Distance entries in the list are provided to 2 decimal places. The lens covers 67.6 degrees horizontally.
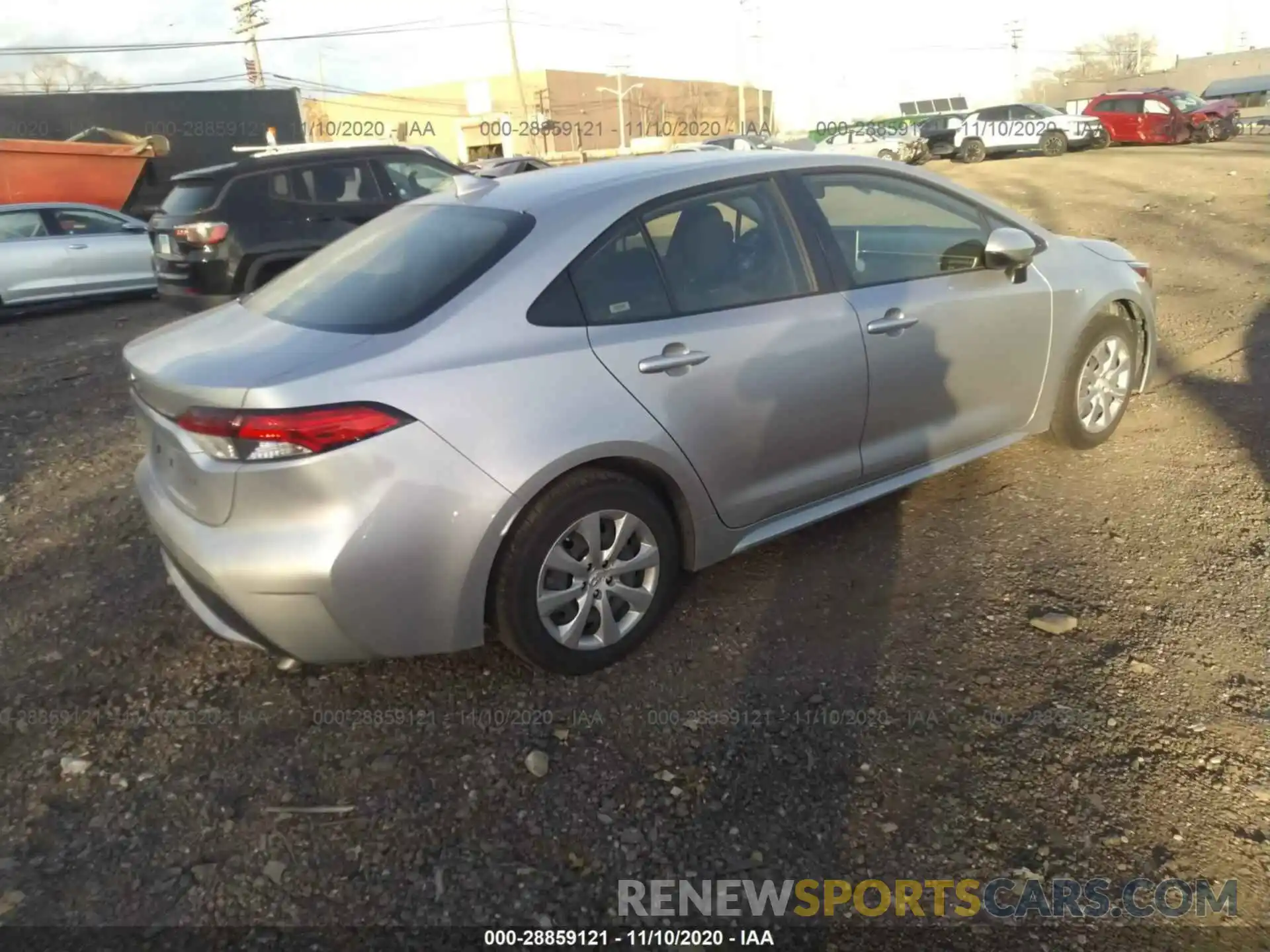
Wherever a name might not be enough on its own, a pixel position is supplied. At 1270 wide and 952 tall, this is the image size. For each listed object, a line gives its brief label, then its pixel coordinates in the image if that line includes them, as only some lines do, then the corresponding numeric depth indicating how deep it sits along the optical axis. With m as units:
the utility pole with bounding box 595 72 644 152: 63.69
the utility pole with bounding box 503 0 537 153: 48.78
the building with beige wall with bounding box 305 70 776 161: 59.59
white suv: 26.62
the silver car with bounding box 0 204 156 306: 10.69
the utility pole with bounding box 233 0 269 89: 43.69
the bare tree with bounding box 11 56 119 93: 47.93
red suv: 27.31
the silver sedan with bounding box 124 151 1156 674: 2.61
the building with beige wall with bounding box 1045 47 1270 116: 67.19
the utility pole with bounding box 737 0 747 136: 58.50
